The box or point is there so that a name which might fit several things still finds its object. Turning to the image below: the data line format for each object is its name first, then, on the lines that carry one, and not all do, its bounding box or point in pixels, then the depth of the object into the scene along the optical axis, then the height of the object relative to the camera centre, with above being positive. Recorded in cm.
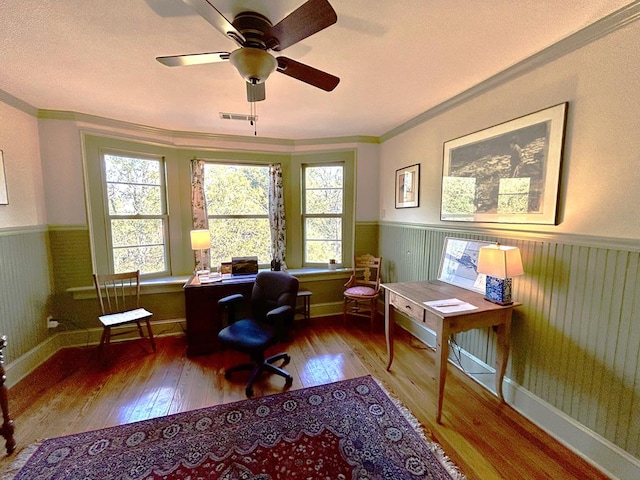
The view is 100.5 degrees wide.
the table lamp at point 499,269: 175 -39
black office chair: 214 -103
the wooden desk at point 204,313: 274 -107
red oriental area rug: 148 -145
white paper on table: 178 -66
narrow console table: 175 -74
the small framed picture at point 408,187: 297 +28
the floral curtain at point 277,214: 364 -5
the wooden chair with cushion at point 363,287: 325 -100
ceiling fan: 114 +84
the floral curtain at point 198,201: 338 +12
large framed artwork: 171 +30
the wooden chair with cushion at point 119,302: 257 -102
